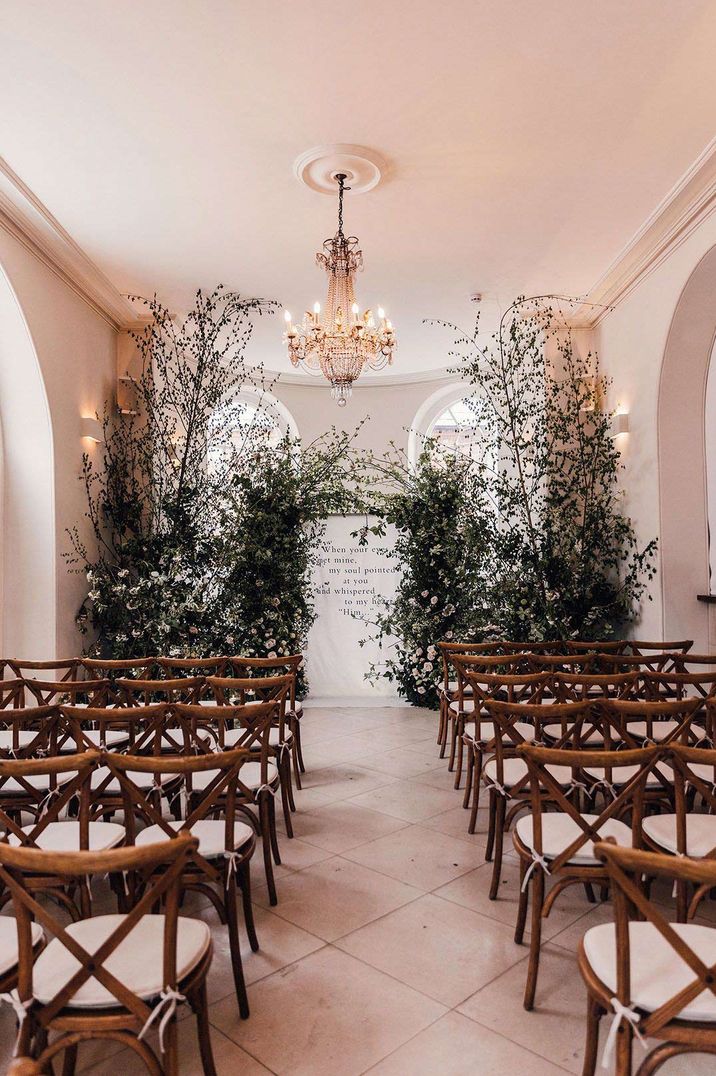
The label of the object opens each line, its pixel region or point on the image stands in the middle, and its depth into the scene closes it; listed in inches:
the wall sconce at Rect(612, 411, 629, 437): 243.3
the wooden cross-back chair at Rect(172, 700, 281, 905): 113.9
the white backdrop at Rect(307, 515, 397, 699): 306.8
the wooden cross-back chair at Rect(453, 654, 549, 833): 141.9
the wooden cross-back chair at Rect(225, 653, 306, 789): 162.1
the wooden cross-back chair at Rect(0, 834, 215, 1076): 63.8
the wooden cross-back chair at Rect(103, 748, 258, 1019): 86.7
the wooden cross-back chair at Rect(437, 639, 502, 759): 195.4
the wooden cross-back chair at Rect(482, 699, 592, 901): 117.2
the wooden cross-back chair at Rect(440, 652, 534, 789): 165.6
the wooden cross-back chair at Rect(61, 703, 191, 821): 111.2
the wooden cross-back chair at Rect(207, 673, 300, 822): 139.6
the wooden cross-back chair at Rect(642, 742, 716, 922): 84.7
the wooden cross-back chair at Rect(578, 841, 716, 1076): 61.9
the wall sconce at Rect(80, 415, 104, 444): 240.1
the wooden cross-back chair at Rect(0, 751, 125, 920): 85.9
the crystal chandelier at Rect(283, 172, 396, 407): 188.4
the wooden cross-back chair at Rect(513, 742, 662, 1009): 88.5
